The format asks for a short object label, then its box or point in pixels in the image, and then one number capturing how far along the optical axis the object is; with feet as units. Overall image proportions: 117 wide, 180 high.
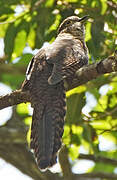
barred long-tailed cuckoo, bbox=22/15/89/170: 29.21
